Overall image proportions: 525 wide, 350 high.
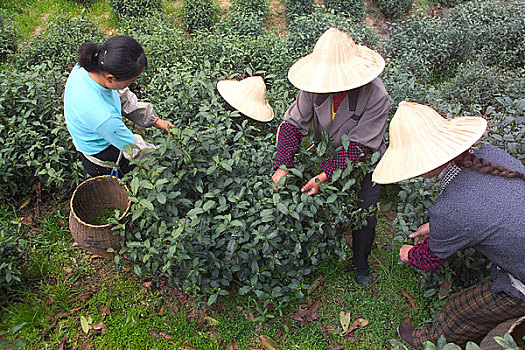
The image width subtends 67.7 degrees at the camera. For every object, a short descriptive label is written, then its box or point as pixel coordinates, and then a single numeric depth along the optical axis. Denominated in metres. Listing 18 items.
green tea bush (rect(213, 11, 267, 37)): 4.98
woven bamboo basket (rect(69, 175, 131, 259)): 2.46
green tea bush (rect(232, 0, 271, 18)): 5.53
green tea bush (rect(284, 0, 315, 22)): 5.70
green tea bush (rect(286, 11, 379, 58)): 4.46
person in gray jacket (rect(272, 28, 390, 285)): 2.19
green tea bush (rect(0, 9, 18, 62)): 4.79
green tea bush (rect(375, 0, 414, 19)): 6.01
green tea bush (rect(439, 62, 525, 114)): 4.12
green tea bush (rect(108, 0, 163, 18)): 5.45
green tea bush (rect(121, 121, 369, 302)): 2.34
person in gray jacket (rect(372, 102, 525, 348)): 1.78
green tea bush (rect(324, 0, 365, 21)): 5.67
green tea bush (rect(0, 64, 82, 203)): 3.11
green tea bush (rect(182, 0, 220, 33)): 5.49
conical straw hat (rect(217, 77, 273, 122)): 2.90
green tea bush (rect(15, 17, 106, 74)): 4.37
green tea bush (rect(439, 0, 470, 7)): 6.32
